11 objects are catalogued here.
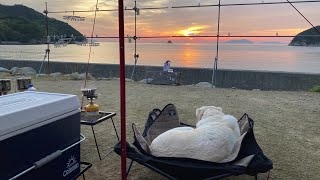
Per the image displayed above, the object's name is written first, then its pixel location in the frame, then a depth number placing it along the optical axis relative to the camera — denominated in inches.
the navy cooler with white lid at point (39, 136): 44.8
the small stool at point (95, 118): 79.5
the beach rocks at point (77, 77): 265.0
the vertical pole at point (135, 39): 279.9
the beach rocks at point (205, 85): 237.4
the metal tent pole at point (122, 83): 55.9
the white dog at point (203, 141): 64.8
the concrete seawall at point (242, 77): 242.5
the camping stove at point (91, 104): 87.1
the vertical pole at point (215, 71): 254.8
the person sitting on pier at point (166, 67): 258.9
